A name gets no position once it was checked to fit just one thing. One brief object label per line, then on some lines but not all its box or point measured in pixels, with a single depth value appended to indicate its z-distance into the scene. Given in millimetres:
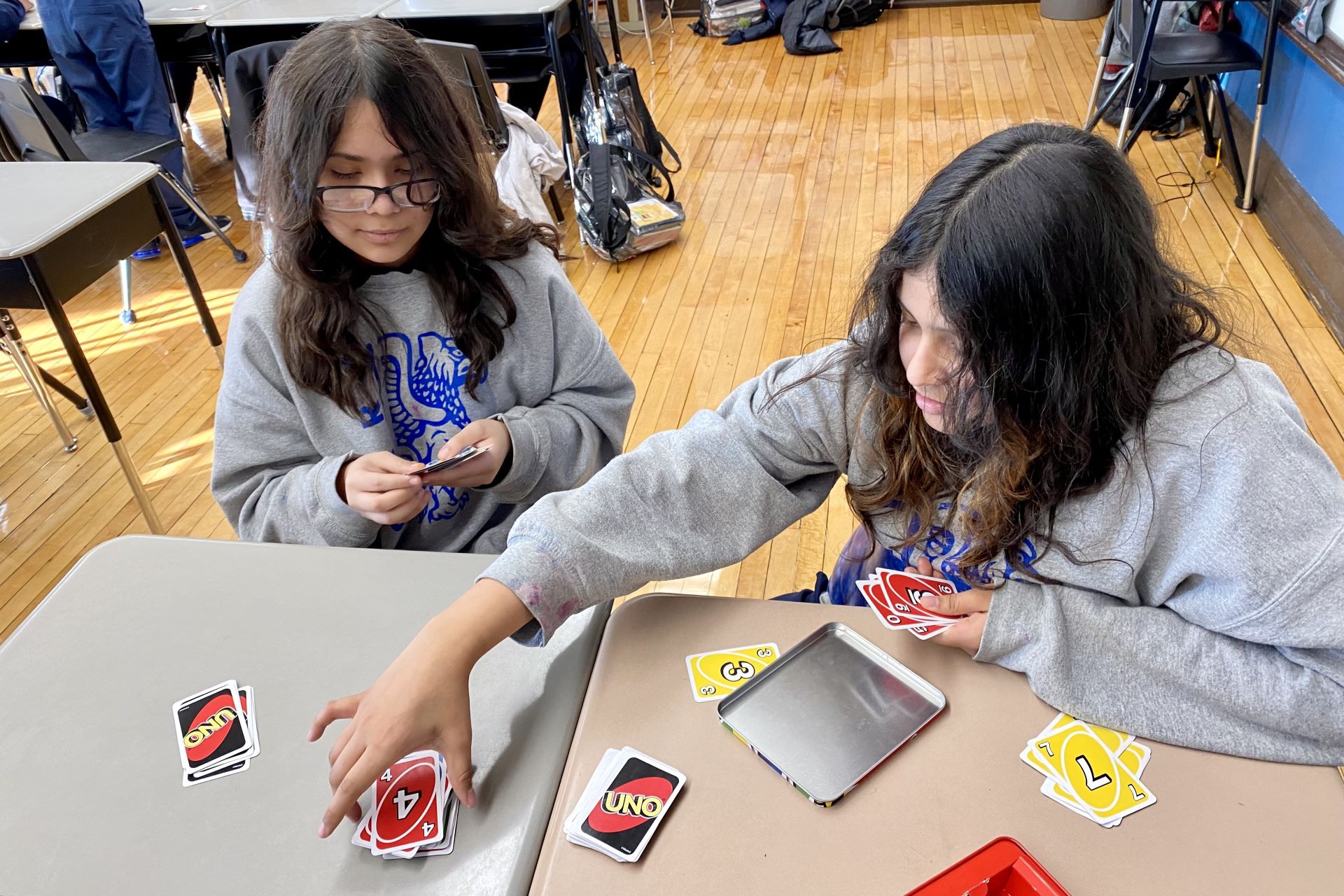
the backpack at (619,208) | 3242
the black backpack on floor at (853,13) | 5551
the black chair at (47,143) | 2736
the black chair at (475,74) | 2633
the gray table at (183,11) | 3619
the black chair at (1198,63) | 3078
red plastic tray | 648
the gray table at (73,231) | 1864
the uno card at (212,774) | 818
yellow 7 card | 715
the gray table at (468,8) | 3176
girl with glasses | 1118
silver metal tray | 760
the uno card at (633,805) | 714
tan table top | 673
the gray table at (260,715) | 745
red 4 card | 748
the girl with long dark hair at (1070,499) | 733
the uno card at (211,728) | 835
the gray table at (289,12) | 3354
